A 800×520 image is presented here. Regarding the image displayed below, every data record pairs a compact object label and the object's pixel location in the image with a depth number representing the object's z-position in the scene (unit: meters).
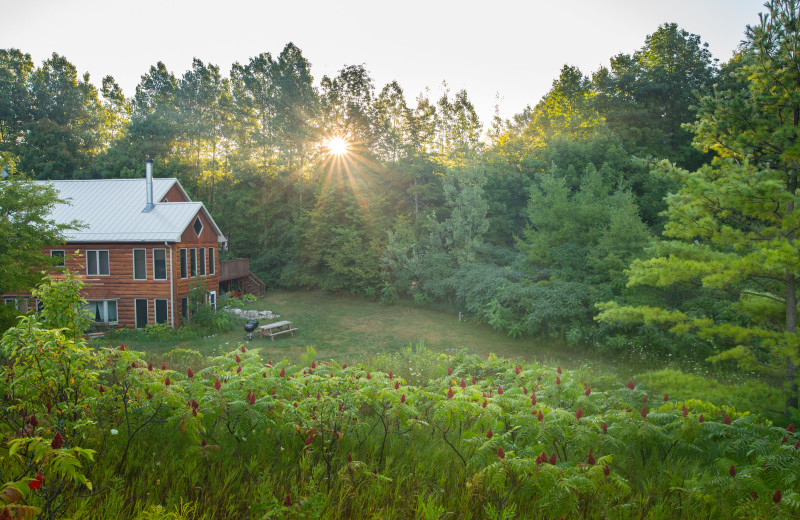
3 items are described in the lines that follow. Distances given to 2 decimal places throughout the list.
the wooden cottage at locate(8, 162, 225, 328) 20.28
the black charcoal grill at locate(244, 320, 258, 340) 18.69
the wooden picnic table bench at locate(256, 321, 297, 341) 18.36
